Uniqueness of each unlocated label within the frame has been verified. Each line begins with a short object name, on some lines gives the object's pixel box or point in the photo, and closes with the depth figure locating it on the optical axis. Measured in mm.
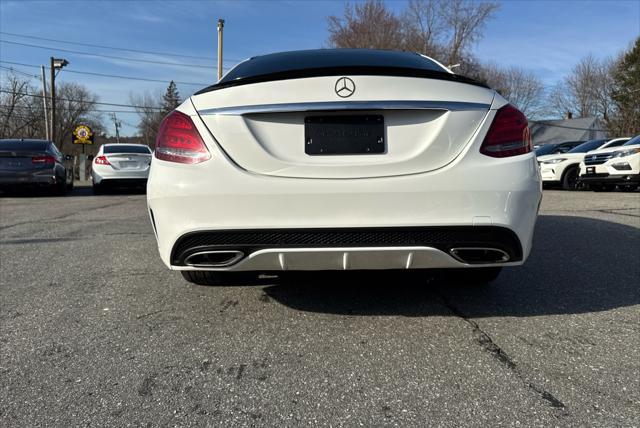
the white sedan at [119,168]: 12016
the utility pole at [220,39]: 22381
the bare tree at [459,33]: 41469
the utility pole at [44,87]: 38069
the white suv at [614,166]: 10690
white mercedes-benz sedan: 2168
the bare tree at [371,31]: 40484
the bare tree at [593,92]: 52906
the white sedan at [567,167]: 13250
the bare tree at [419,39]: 40469
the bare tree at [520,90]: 60900
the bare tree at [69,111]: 56772
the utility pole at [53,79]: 31688
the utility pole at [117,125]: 75962
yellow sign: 27875
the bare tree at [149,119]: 66875
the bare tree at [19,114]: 44312
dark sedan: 10484
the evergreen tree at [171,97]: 76012
